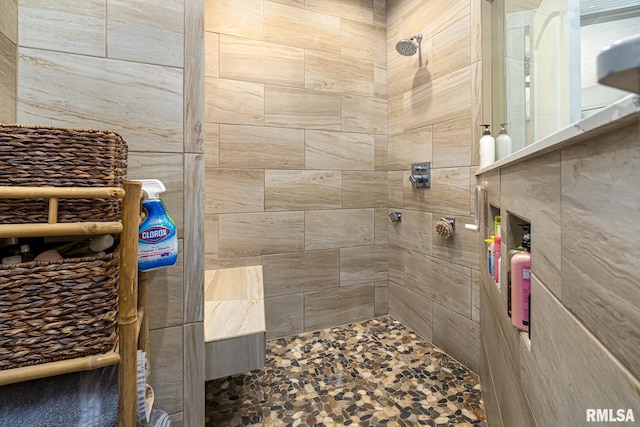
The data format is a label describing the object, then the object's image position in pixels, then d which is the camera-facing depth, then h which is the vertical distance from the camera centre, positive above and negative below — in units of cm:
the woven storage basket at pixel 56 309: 55 -19
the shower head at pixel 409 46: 196 +114
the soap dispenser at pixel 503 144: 136 +34
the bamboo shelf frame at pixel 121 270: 55 -13
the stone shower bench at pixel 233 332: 104 -44
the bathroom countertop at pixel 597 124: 29 +11
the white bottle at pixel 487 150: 146 +33
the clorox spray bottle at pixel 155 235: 78 -6
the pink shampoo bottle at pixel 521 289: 69 -18
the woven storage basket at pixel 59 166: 57 +10
